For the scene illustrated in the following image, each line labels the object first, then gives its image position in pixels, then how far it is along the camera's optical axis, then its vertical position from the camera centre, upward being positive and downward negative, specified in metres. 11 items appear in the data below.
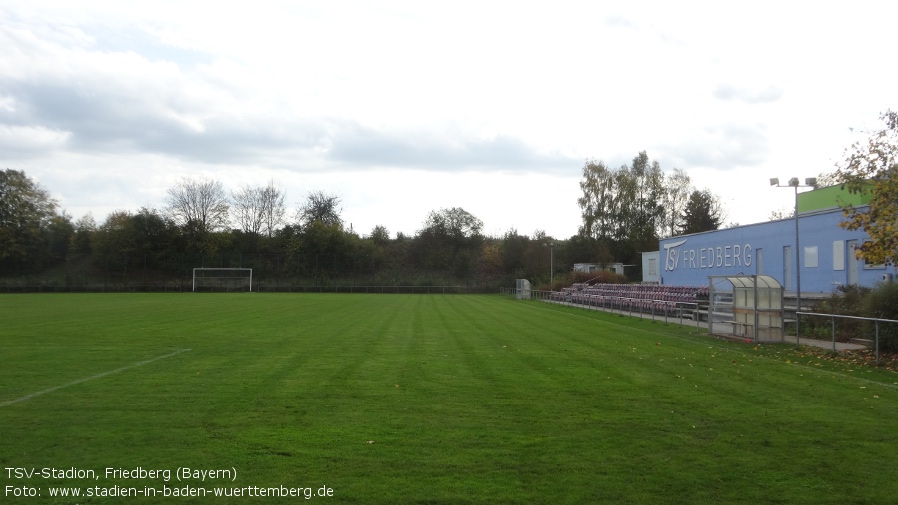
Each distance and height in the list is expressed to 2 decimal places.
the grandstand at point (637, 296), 30.44 -0.77
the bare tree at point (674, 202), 74.06 +8.30
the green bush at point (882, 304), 15.21 -0.44
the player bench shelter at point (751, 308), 18.72 -0.67
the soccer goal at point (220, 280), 73.06 -0.46
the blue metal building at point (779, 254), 30.33 +1.54
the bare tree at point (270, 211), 89.81 +8.15
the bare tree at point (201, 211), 81.94 +7.47
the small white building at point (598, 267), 62.94 +1.23
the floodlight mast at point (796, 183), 23.53 +3.42
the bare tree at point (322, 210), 93.31 +8.74
